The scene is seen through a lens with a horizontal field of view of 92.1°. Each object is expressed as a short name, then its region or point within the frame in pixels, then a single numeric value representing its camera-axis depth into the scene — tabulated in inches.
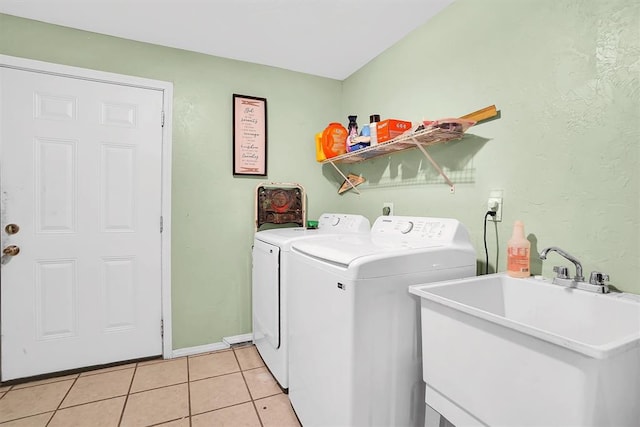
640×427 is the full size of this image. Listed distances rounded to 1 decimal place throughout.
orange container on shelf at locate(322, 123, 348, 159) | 97.2
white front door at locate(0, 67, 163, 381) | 77.0
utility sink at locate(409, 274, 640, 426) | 28.2
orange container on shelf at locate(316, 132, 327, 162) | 101.6
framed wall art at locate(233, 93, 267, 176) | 98.3
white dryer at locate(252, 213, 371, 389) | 72.2
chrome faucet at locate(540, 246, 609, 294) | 41.6
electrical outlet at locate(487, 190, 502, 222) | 58.9
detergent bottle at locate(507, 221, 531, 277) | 50.9
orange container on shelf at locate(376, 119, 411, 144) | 73.5
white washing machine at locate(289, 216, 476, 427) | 46.1
